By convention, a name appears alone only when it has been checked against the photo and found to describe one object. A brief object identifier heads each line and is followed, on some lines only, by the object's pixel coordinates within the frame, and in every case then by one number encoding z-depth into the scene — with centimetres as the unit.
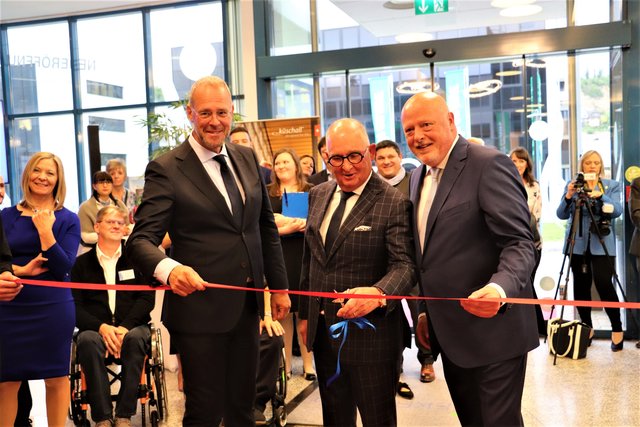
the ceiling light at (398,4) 817
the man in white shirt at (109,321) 424
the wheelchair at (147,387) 434
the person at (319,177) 617
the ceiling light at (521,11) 766
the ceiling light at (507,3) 772
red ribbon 228
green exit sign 799
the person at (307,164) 652
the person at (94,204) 635
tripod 621
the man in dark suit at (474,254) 232
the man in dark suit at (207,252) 253
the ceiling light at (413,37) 802
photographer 638
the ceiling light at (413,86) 817
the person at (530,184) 656
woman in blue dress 368
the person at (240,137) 583
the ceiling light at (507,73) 778
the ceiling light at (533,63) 762
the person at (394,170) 535
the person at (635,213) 635
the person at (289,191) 520
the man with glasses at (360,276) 257
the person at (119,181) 724
